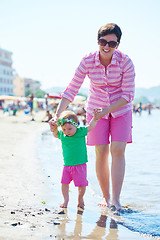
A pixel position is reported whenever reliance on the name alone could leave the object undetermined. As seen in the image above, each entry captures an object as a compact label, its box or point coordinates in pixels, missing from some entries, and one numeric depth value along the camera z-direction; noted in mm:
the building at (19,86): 158000
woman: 4098
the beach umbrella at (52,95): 31512
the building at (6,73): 115738
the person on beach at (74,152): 4016
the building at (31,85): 166750
